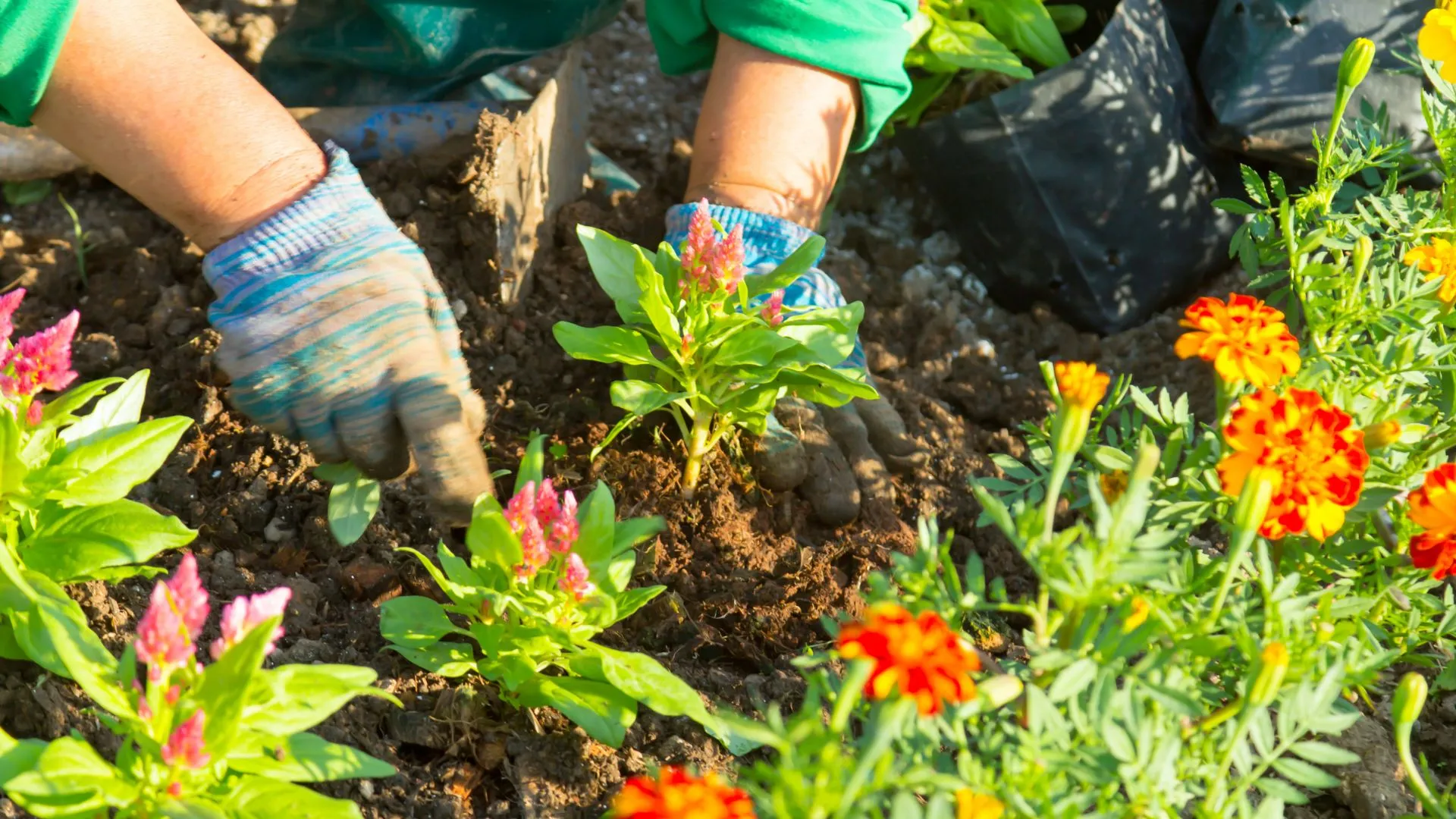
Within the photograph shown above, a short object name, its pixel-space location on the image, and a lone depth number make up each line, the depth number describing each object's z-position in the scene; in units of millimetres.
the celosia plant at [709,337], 1585
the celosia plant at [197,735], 1011
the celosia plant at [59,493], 1256
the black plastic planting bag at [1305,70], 2359
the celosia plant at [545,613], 1351
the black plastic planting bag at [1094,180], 2412
